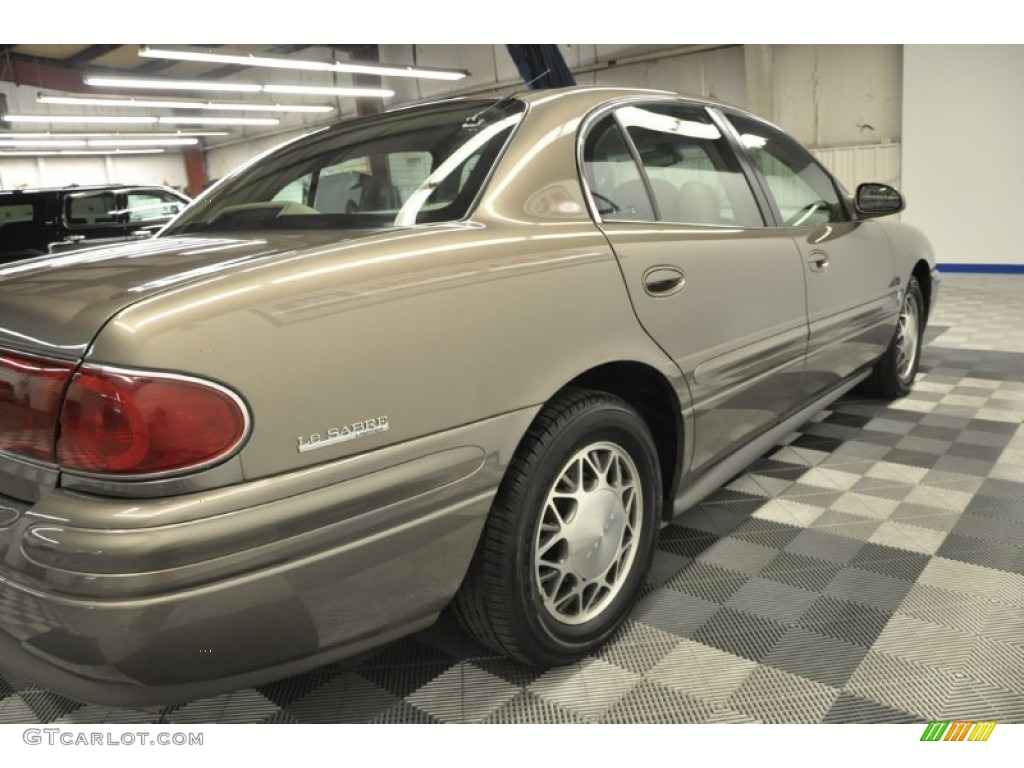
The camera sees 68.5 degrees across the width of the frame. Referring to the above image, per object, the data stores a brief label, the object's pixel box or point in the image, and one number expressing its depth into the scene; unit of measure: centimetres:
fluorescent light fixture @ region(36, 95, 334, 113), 1294
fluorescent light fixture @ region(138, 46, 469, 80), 873
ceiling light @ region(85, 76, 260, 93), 967
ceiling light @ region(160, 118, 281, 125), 1426
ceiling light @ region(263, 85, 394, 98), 1159
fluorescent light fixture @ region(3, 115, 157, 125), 1334
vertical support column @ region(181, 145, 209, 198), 2458
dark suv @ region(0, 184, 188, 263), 766
